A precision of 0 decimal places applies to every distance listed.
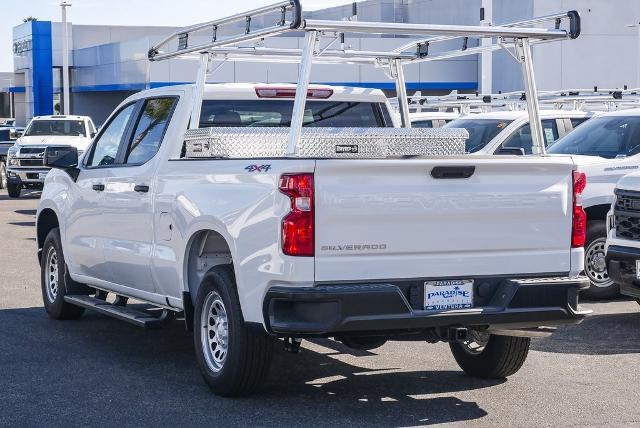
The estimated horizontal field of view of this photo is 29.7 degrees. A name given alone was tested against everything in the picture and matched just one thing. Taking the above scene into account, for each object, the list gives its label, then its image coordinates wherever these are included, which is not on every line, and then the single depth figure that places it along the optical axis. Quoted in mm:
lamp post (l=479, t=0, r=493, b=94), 31203
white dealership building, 49406
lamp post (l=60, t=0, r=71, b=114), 51744
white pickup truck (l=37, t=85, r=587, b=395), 6816
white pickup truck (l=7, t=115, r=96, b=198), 28016
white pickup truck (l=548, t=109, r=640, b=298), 12258
